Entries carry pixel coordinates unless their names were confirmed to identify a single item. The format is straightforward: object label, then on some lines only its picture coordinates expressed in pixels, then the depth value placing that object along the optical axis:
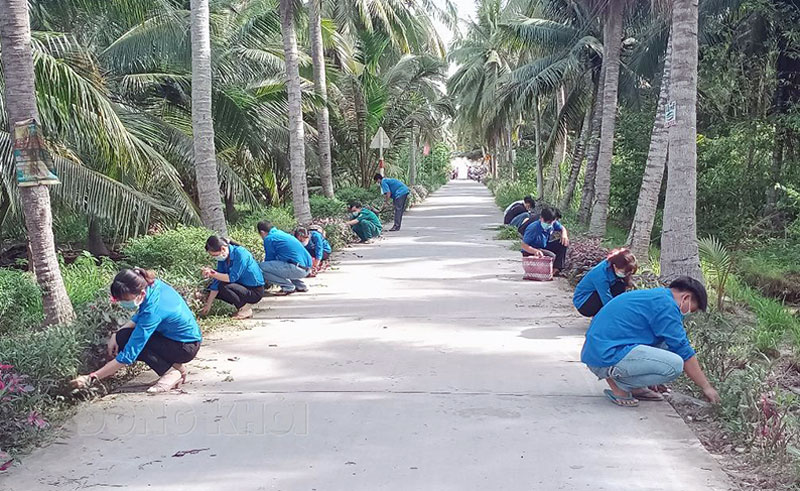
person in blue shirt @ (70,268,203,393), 5.79
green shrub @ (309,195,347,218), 18.06
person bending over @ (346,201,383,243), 16.88
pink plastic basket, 11.62
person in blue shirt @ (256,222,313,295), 10.38
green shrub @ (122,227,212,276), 9.44
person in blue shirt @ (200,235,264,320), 8.62
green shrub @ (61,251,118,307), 7.91
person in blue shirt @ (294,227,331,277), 12.22
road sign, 21.84
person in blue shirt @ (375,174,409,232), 19.14
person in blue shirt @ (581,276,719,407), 5.43
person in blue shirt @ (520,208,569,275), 11.57
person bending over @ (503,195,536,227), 15.02
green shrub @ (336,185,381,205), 22.48
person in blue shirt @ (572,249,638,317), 7.21
